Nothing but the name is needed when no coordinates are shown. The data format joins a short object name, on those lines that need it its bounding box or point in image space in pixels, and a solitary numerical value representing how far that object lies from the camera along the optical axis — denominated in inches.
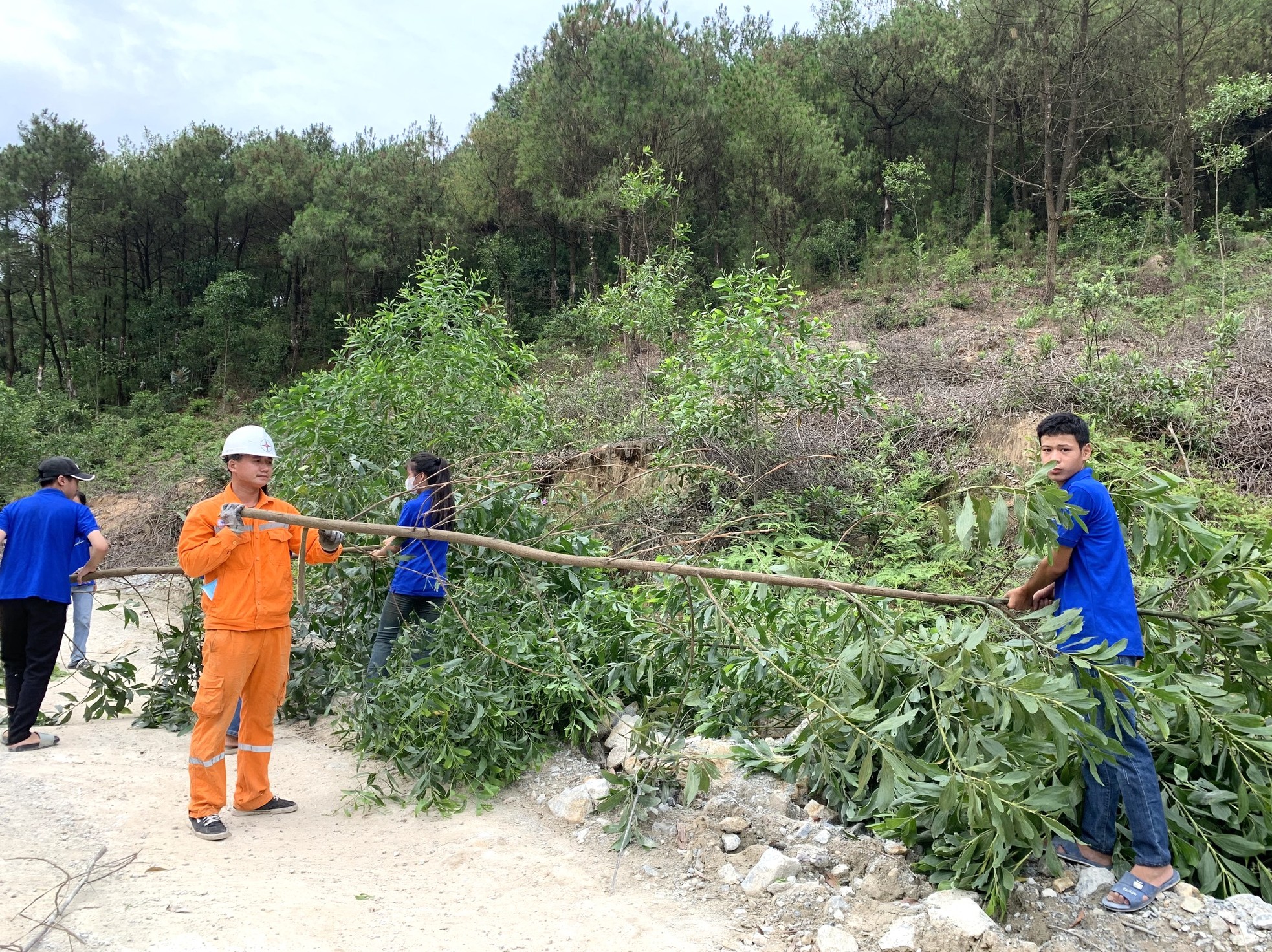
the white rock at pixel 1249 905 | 100.5
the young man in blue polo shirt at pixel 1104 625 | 106.5
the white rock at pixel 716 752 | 141.2
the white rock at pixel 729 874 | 118.5
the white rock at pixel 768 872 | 114.3
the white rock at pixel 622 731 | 160.4
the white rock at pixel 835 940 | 99.5
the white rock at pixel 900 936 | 97.4
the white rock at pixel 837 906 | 107.3
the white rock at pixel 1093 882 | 107.1
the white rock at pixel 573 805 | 142.3
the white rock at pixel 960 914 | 97.2
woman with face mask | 175.8
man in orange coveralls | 134.0
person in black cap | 177.9
